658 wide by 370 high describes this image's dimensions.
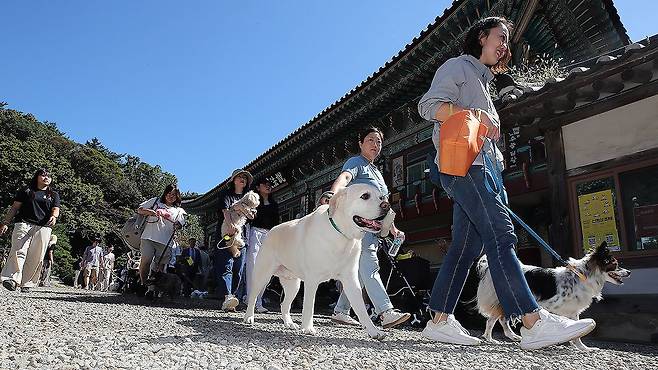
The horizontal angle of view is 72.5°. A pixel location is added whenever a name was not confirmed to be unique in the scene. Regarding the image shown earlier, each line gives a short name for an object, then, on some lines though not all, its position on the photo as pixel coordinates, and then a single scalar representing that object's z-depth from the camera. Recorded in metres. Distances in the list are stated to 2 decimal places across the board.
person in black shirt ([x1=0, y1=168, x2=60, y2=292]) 6.49
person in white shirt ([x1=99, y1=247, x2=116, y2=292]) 17.09
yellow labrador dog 3.17
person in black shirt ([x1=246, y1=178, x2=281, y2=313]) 6.18
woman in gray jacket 2.57
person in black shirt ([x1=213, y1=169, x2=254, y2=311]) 5.77
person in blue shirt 3.57
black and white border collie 4.31
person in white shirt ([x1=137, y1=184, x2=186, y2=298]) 6.62
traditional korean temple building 5.39
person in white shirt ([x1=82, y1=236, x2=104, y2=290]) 16.36
